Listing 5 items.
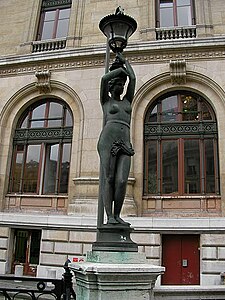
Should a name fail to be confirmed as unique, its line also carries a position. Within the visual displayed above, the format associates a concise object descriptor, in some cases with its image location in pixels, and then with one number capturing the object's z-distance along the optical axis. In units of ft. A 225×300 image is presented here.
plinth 15.84
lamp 19.04
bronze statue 16.97
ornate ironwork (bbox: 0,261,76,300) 19.12
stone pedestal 14.28
